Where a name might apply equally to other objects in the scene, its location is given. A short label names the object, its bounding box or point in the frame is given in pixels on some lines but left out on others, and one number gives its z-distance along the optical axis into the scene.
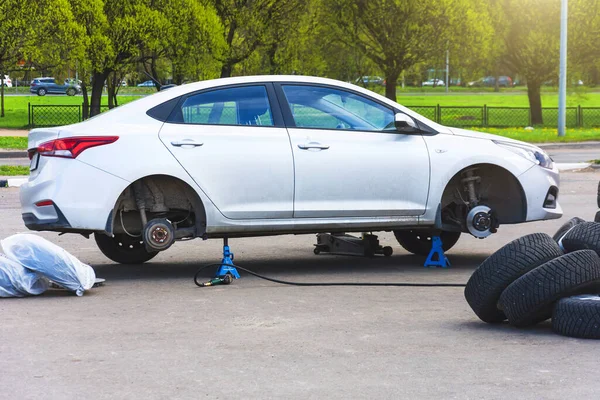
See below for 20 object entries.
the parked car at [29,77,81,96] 74.06
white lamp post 33.03
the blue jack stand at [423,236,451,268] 9.71
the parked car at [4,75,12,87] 89.76
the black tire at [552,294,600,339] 6.45
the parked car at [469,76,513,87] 110.56
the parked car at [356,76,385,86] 45.58
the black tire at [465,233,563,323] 6.80
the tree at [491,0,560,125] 41.34
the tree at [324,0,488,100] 38.41
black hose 8.55
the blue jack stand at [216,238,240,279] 8.85
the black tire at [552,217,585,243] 8.21
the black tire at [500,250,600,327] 6.53
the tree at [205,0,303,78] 36.62
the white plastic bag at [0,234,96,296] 8.09
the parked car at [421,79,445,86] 118.81
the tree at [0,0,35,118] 31.48
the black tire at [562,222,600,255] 7.05
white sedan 8.66
